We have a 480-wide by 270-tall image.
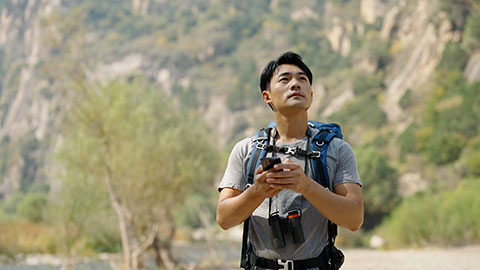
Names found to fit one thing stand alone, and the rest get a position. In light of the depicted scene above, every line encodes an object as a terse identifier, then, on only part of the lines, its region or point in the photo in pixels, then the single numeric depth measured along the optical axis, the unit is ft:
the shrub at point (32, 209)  128.88
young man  8.08
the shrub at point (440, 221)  78.04
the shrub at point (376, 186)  127.24
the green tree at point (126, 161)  54.34
